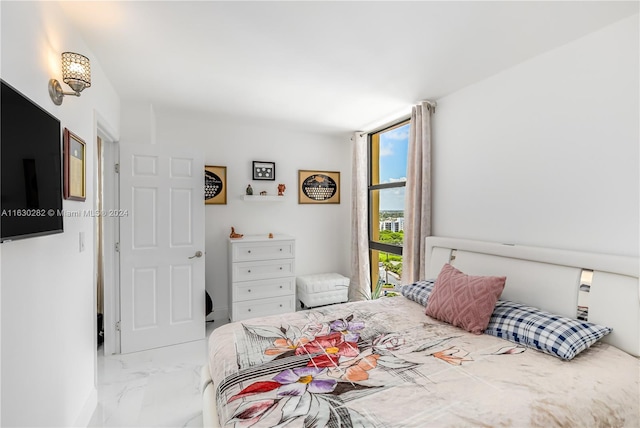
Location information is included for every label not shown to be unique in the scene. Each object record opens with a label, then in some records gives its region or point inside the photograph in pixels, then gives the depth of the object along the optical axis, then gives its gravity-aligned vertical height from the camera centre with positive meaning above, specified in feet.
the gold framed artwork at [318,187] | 13.60 +1.09
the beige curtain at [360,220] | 13.00 -0.45
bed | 3.65 -2.44
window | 11.73 +0.44
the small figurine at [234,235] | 11.77 -1.01
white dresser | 11.05 -2.57
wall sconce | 4.87 +2.26
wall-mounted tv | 3.23 +0.53
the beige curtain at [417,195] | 9.49 +0.49
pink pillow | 6.04 -1.95
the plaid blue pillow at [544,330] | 4.93 -2.18
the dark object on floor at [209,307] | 10.79 -3.55
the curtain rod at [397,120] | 9.53 +3.46
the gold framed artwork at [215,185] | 11.83 +1.01
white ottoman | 12.39 -3.43
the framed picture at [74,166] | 5.19 +0.82
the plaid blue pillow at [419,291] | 7.64 -2.19
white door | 9.30 -1.23
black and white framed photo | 12.61 +1.71
